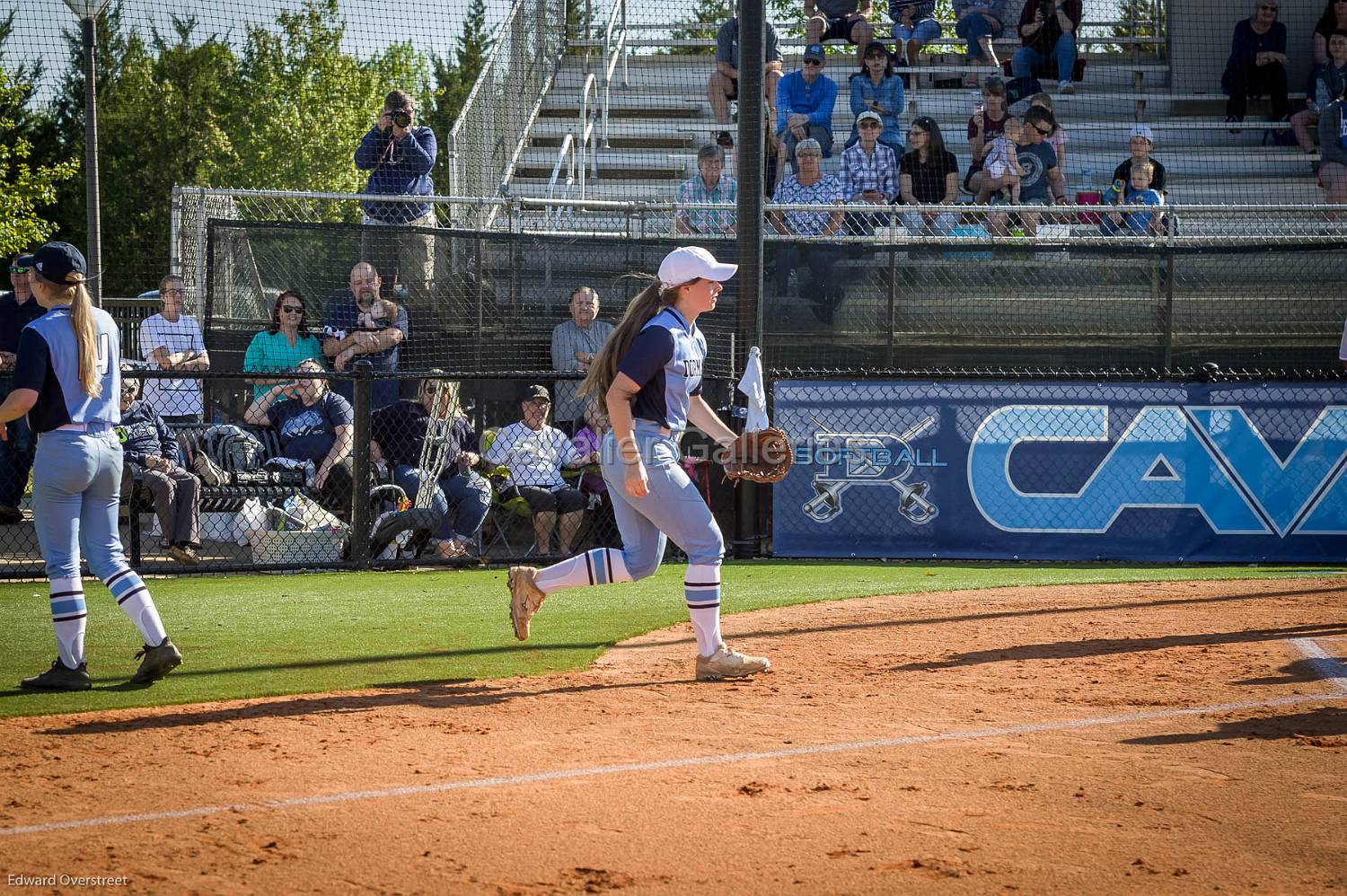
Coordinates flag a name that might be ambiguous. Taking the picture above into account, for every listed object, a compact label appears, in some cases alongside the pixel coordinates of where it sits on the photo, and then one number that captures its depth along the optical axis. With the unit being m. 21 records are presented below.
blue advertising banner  11.45
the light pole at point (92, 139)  12.35
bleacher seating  16.97
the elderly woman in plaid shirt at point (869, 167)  14.93
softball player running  6.11
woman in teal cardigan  11.99
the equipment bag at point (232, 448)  11.55
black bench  10.26
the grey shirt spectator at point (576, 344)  12.27
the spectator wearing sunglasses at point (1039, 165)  15.34
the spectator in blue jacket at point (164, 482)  10.38
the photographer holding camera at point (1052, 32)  18.36
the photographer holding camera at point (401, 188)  12.64
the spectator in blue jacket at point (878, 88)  16.78
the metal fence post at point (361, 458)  10.61
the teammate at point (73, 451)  5.92
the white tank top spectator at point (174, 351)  11.93
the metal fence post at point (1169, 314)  12.33
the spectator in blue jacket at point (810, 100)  16.30
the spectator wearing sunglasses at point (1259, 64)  18.05
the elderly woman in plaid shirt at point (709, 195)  13.52
